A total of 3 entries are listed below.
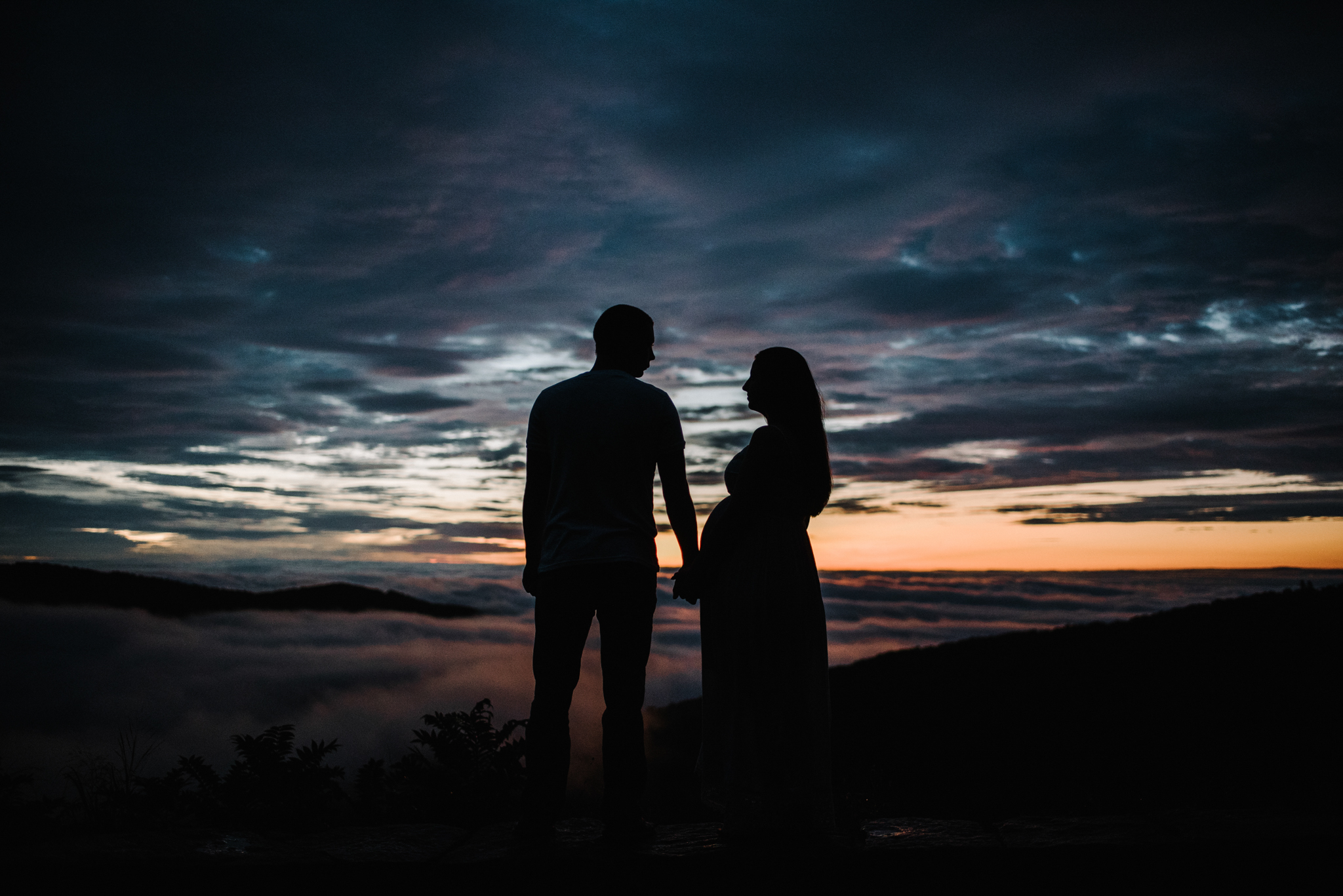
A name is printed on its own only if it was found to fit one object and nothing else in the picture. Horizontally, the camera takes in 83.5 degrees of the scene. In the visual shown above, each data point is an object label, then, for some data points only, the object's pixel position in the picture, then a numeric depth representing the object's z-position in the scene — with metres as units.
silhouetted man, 3.51
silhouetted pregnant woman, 3.50
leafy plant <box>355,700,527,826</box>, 4.82
